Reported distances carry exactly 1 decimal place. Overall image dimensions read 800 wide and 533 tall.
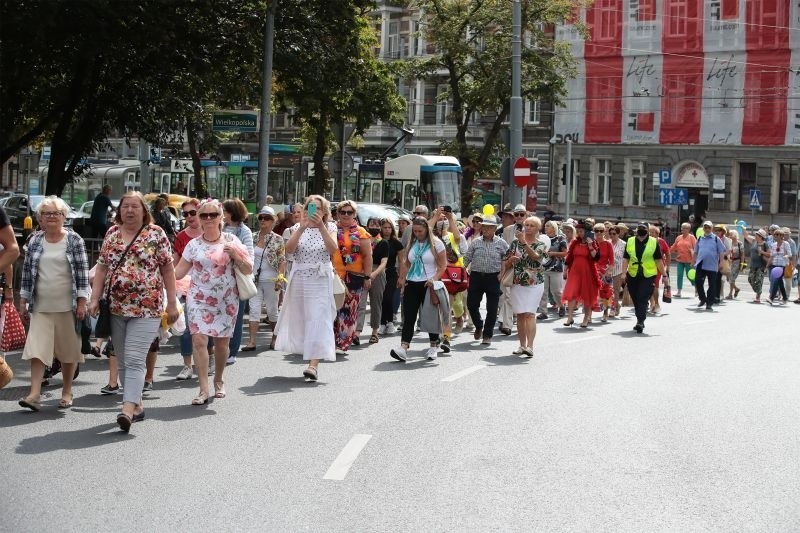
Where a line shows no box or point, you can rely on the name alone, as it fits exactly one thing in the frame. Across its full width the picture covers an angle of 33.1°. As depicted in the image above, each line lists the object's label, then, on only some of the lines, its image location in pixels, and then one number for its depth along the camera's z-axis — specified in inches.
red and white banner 2166.6
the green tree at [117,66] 770.2
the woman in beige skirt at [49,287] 411.2
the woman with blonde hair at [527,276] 636.1
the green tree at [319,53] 956.6
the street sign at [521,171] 1088.2
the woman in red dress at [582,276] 837.8
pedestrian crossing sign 1807.3
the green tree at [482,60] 1860.2
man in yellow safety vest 818.2
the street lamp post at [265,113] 889.5
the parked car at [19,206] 1644.9
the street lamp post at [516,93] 1114.7
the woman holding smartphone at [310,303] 506.6
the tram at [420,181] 1801.2
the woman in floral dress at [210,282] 439.2
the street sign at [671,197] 2014.0
